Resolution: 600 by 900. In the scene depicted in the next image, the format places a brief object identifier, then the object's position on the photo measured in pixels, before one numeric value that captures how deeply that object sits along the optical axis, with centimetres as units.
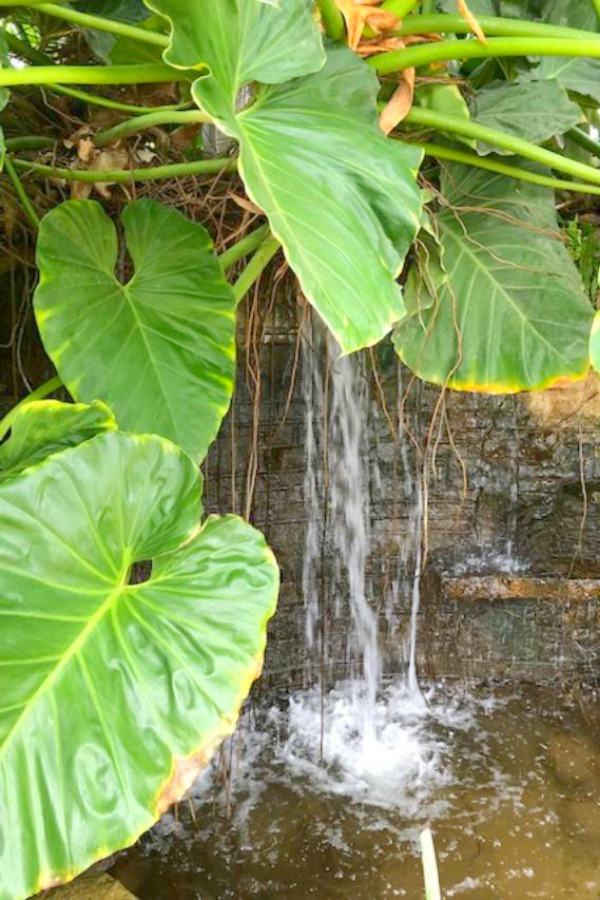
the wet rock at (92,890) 125
